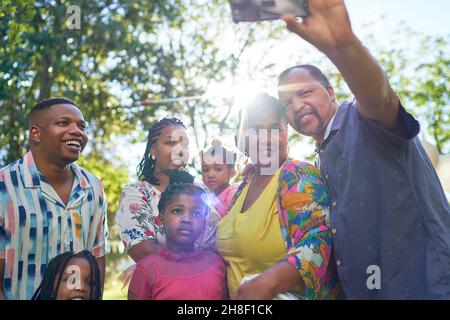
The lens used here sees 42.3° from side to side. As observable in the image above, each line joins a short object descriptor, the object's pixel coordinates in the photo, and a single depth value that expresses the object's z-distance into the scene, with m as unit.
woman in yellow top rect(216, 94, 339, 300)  2.47
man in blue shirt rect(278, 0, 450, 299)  2.46
